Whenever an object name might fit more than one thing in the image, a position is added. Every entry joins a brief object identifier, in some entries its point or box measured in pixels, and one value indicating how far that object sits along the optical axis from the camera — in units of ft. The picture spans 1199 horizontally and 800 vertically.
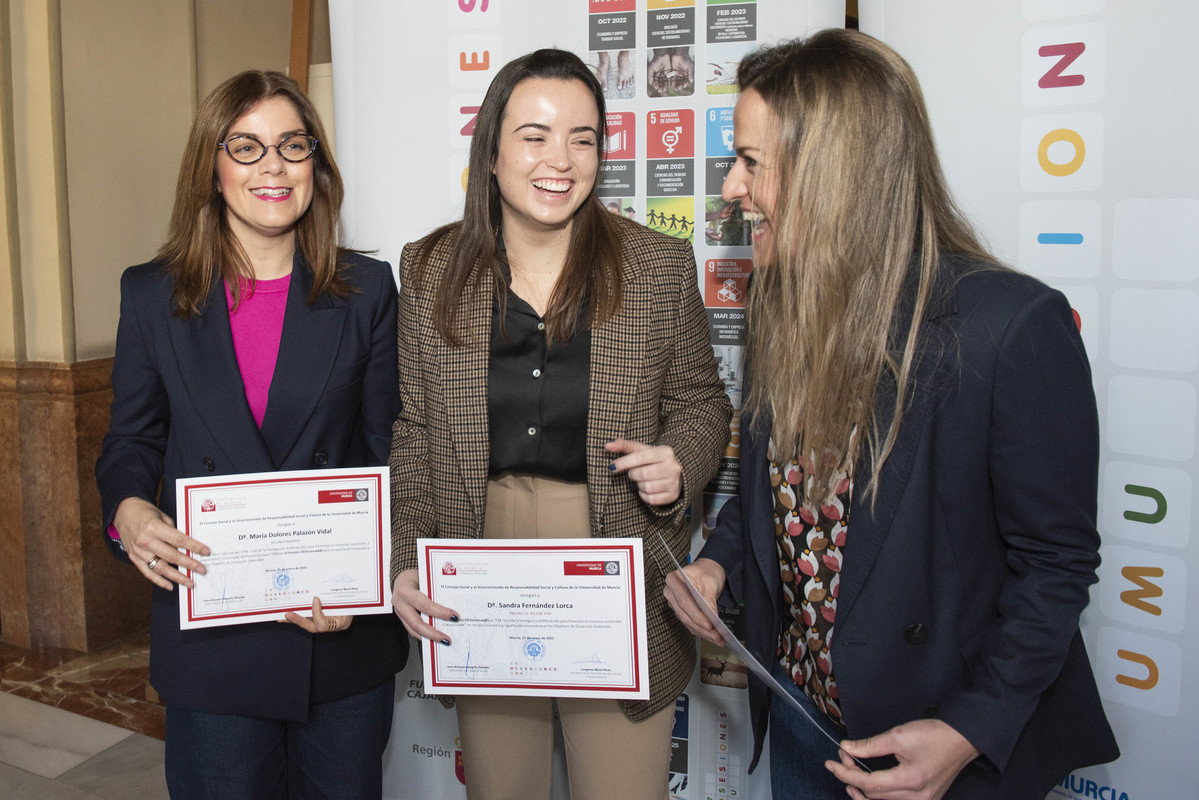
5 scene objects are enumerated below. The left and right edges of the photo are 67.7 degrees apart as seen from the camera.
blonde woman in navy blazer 4.11
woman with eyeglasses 6.28
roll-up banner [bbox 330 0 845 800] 7.90
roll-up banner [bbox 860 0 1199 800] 6.09
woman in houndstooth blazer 6.38
